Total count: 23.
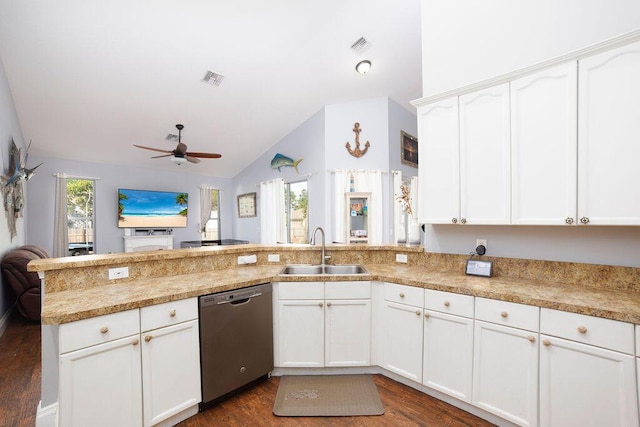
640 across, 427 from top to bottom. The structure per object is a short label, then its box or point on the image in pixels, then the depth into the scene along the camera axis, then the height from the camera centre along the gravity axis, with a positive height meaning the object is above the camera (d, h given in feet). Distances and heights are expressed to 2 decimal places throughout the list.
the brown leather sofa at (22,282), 11.06 -2.91
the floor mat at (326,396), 6.29 -4.53
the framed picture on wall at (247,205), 23.62 +0.36
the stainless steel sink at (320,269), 8.77 -1.90
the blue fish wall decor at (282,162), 19.00 +3.28
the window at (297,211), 18.71 -0.13
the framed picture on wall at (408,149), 17.51 +3.83
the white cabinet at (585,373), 4.49 -2.79
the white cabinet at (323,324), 7.37 -3.03
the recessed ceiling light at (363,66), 13.19 +6.78
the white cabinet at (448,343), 6.06 -3.02
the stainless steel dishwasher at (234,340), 6.20 -3.10
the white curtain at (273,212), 19.86 -0.22
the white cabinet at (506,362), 5.29 -3.04
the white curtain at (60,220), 18.60 -0.70
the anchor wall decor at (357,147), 16.30 +3.61
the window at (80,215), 19.71 -0.40
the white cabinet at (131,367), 4.70 -2.92
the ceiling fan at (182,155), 14.93 +3.02
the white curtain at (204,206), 24.84 +0.28
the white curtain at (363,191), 16.14 +0.86
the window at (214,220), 25.63 -1.00
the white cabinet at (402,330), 6.77 -3.04
